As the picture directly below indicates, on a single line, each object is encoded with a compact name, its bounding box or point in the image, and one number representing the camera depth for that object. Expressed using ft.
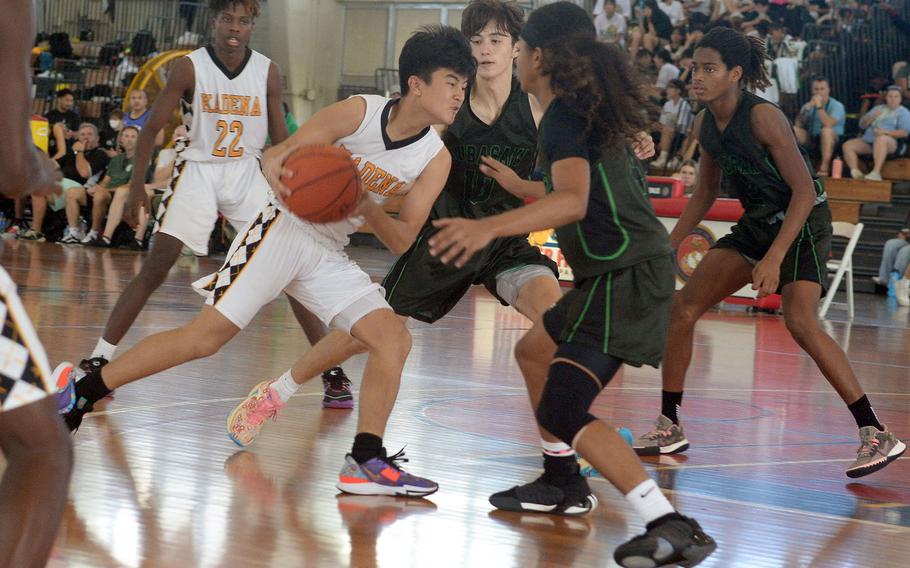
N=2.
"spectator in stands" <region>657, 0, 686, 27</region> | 65.31
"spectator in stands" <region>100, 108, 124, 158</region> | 56.66
